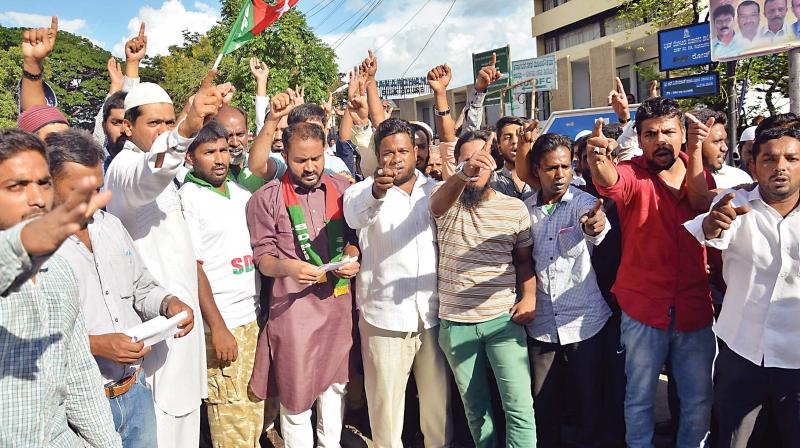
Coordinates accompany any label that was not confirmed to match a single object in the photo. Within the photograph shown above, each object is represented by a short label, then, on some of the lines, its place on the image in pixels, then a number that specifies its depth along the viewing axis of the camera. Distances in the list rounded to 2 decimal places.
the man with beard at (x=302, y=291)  3.40
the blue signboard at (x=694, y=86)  10.69
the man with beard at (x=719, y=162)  4.13
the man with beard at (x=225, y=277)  3.39
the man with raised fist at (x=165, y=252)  2.89
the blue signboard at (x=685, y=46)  11.07
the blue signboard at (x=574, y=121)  8.96
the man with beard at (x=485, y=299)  3.35
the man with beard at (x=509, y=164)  3.91
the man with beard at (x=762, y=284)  2.72
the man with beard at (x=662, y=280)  3.19
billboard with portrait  7.11
